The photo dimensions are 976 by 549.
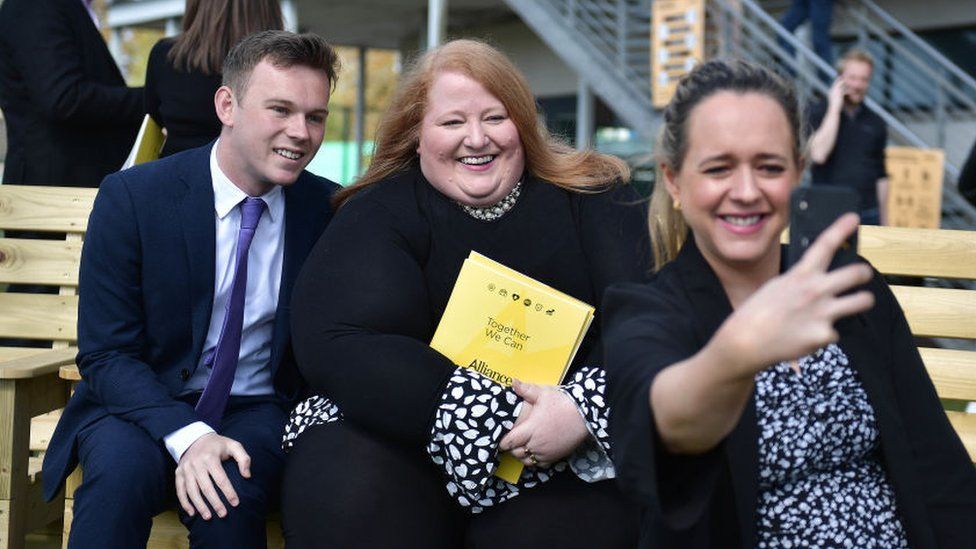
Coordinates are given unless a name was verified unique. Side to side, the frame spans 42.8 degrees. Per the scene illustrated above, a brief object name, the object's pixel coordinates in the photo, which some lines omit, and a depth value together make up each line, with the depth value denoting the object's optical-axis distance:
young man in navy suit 2.84
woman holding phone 2.04
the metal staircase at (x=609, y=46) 11.72
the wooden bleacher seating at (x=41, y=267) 4.02
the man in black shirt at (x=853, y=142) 7.73
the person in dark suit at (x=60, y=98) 4.46
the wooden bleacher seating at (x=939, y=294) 3.53
